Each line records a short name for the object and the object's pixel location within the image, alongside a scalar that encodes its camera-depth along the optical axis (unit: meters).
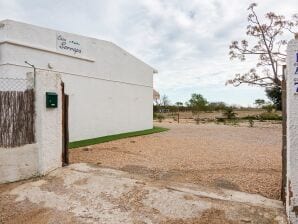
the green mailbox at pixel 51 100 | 4.60
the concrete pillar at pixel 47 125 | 4.52
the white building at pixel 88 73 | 7.66
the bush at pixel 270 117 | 23.82
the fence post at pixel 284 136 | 3.23
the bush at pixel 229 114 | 25.74
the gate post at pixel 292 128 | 2.88
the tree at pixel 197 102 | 33.97
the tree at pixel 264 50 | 15.57
